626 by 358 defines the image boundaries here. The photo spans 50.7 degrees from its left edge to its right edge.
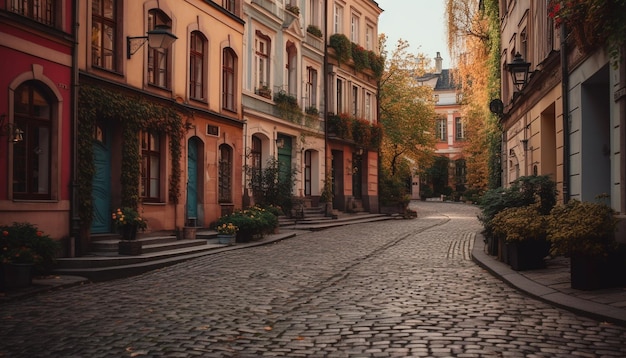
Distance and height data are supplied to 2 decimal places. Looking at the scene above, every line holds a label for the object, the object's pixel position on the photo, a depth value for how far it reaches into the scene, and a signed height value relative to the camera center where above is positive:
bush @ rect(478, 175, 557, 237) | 12.88 -0.18
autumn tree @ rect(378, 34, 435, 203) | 42.88 +5.38
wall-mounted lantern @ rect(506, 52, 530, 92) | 17.03 +3.09
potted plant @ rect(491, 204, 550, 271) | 11.14 -0.87
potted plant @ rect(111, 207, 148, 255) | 13.11 -0.82
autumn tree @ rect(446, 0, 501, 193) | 26.47 +5.91
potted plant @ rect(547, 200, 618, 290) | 8.73 -0.76
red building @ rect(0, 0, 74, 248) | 11.66 +1.43
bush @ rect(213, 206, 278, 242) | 17.59 -0.93
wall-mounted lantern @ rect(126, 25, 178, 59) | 14.17 +3.25
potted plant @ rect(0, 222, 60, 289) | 10.00 -1.04
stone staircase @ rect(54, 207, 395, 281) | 11.91 -1.38
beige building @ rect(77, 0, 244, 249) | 14.52 +1.95
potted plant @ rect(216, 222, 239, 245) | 16.97 -1.18
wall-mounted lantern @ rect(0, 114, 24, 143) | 11.41 +1.01
